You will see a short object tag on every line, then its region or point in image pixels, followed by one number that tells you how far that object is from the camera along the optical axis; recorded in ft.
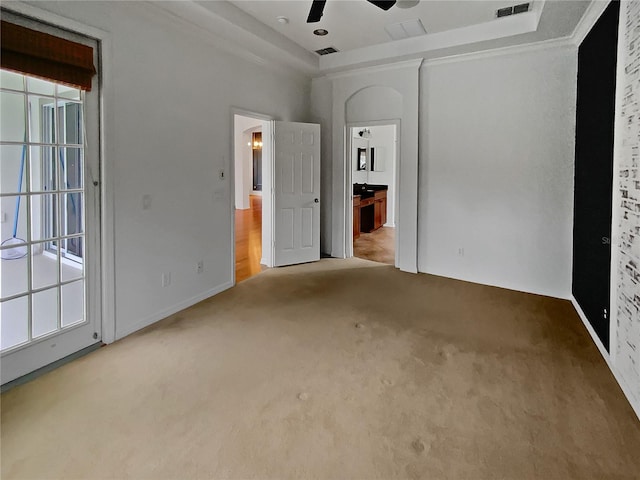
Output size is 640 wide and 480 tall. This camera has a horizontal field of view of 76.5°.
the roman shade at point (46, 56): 7.89
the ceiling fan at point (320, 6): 9.48
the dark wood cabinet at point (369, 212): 25.71
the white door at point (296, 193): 18.29
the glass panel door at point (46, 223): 8.48
